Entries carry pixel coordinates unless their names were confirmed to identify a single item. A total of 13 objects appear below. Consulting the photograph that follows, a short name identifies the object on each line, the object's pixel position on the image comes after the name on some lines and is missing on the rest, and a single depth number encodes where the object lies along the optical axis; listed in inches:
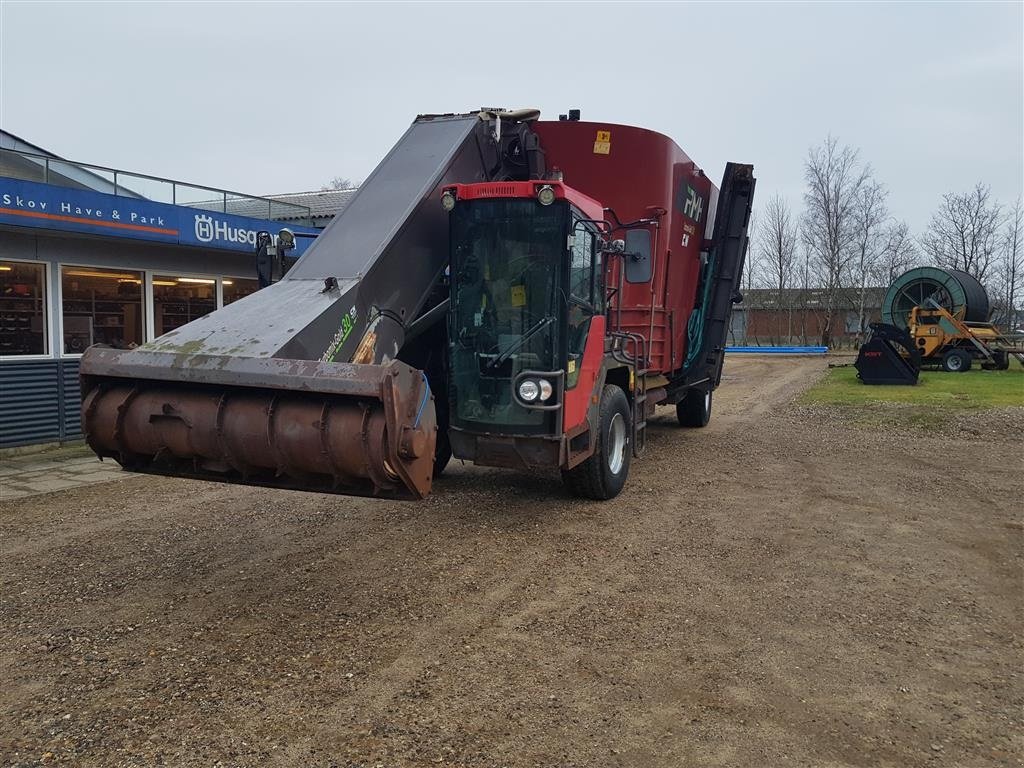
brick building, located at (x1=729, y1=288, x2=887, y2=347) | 1838.0
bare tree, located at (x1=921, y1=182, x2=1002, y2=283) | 1628.9
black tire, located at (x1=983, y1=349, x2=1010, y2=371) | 928.3
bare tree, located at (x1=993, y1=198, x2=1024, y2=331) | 1584.6
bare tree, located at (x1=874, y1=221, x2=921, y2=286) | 1678.2
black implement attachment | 738.2
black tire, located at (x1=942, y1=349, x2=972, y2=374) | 922.7
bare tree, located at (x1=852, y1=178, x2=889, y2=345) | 1658.5
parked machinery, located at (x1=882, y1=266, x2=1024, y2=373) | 935.7
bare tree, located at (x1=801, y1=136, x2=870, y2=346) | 1669.5
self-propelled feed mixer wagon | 168.9
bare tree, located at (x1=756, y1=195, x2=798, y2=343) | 1900.8
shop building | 384.2
